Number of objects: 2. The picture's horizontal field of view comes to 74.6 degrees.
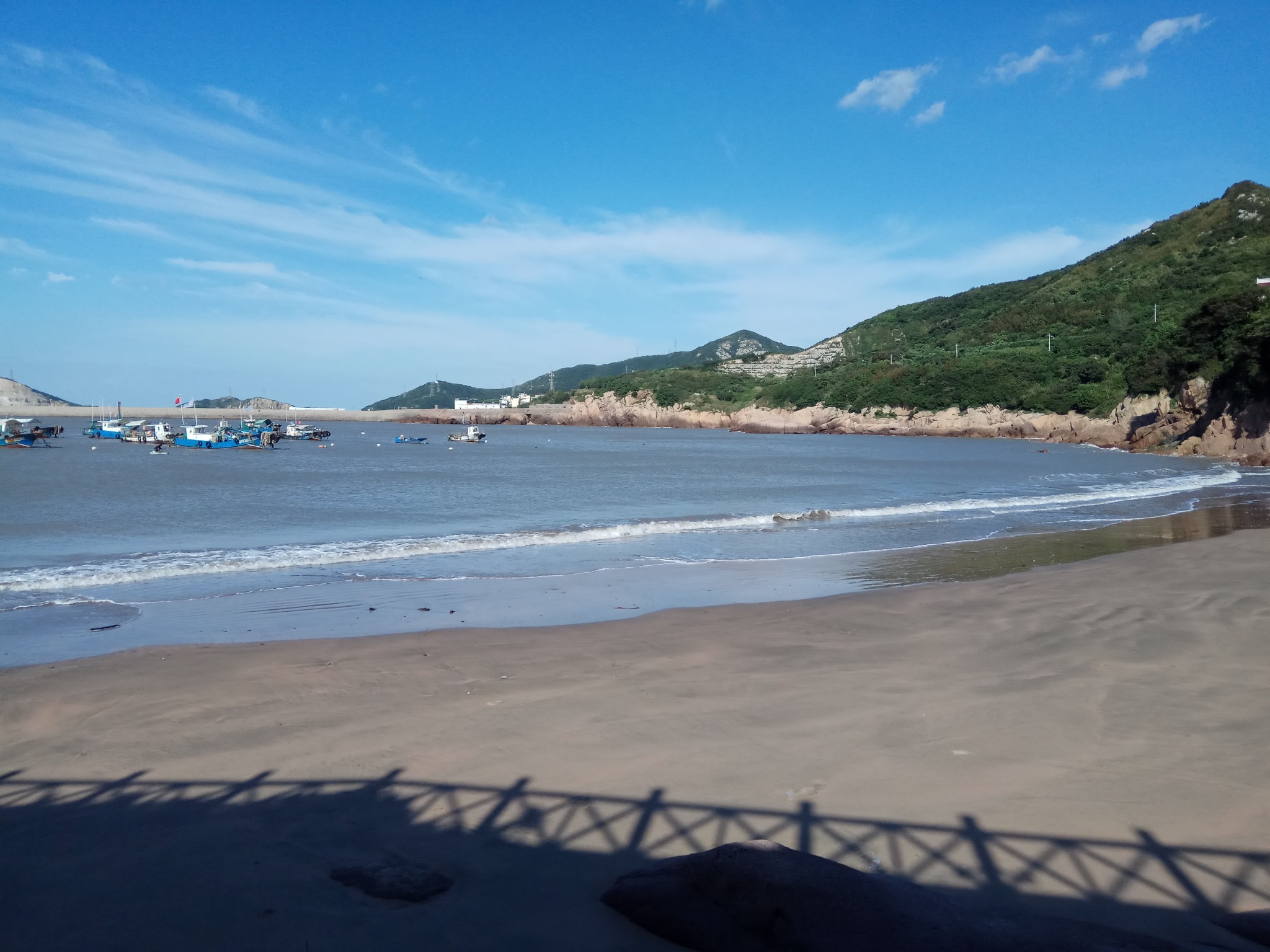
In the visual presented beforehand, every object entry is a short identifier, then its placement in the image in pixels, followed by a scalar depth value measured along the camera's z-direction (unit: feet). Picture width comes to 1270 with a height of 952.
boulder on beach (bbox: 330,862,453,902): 13.12
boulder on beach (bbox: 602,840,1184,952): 10.02
